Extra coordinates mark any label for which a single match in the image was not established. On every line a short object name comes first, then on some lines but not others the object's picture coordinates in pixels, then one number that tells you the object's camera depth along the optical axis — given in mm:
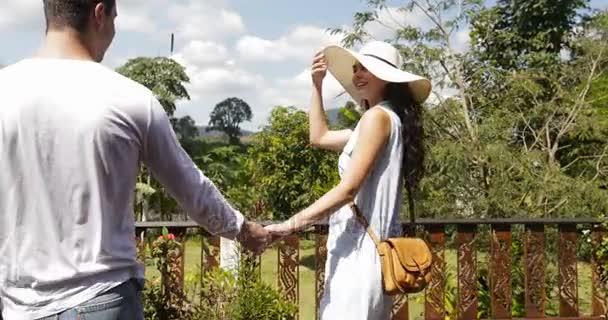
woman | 1831
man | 1174
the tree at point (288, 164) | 11312
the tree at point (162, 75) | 15237
